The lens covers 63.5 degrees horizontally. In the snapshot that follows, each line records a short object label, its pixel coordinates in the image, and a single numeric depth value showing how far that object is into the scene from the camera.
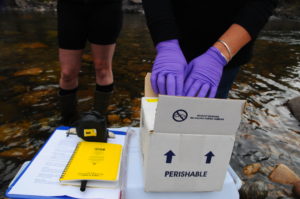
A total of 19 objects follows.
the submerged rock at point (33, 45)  5.63
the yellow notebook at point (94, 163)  1.00
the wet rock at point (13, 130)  2.29
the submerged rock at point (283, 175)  1.92
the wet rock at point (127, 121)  2.71
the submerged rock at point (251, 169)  2.02
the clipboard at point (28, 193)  0.93
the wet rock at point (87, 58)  4.91
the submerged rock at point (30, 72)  3.92
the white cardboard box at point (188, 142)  0.87
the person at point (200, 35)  1.15
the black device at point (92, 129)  1.22
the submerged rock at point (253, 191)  1.73
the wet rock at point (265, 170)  2.02
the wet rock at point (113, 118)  2.74
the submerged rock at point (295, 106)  3.11
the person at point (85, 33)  1.84
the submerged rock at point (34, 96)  3.00
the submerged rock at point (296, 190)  1.77
